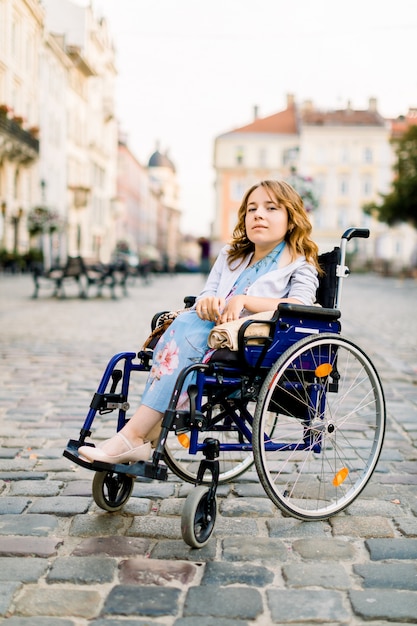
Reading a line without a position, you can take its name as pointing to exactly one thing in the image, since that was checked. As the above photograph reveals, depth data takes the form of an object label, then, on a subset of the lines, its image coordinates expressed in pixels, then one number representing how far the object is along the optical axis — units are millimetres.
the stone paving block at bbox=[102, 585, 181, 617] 2434
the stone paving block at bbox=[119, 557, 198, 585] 2672
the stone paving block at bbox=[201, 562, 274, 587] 2678
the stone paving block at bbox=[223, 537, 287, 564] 2916
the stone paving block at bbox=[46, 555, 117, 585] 2662
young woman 3166
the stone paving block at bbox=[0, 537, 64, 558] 2898
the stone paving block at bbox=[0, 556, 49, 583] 2670
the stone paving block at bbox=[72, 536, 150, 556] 2928
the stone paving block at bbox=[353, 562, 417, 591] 2672
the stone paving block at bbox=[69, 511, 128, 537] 3152
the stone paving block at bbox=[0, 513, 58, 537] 3135
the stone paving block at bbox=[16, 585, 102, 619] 2414
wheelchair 3035
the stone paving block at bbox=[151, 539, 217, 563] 2902
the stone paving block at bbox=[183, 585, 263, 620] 2434
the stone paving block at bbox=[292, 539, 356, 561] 2945
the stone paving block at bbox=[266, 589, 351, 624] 2408
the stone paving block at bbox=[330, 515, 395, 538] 3217
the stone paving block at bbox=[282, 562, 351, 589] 2676
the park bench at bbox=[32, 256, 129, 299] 18770
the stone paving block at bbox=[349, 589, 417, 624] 2430
